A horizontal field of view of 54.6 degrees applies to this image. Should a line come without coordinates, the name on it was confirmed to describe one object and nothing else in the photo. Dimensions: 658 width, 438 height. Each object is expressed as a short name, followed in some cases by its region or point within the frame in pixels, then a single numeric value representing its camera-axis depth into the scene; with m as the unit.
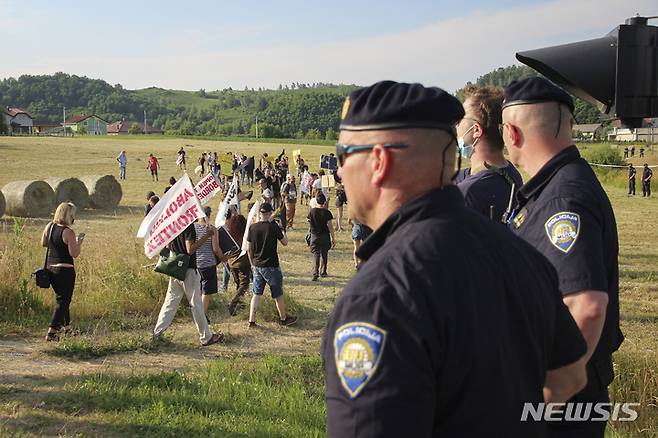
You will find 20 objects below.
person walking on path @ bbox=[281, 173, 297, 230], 18.88
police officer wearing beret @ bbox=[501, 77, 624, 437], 2.49
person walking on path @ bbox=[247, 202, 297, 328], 9.80
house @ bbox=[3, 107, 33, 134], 133.98
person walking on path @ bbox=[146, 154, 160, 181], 36.06
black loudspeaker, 2.90
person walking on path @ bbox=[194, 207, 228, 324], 9.78
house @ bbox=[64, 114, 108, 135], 167.38
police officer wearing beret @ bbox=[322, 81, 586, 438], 1.51
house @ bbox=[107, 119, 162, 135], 160.00
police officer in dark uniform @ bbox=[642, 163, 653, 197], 30.98
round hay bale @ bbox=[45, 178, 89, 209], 23.51
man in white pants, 8.62
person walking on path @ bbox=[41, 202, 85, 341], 8.51
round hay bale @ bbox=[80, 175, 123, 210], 24.50
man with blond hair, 3.94
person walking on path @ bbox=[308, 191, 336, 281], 13.44
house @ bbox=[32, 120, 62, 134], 158.25
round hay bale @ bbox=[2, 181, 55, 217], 21.16
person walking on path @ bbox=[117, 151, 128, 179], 36.75
